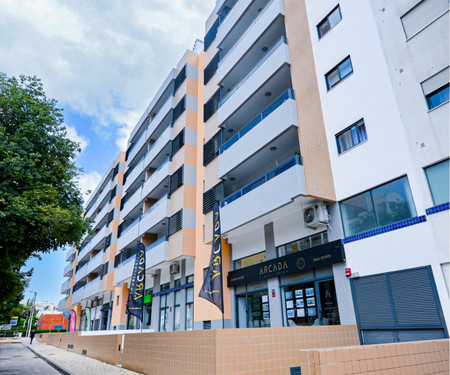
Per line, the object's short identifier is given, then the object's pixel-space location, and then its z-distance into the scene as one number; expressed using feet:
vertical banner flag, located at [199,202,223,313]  34.14
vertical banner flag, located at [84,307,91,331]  112.61
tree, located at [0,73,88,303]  35.29
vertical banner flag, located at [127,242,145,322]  55.77
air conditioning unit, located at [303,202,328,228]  40.75
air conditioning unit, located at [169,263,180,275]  72.74
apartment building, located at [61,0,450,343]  32.73
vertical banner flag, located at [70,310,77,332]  115.43
